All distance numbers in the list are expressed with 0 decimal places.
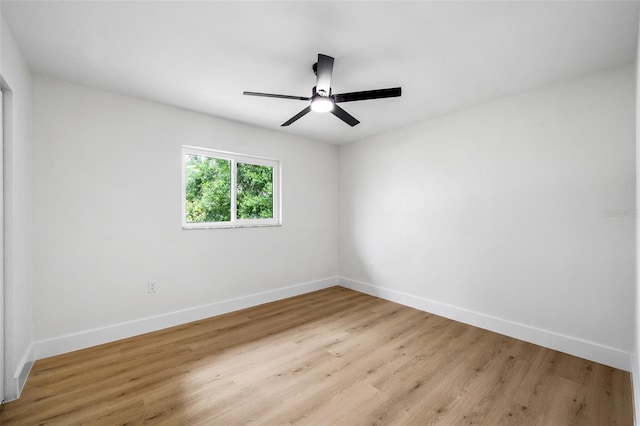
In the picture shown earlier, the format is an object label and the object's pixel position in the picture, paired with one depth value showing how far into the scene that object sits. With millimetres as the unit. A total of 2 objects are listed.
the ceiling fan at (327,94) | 1918
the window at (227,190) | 3195
